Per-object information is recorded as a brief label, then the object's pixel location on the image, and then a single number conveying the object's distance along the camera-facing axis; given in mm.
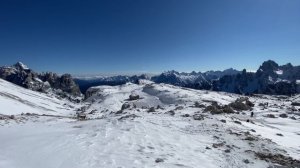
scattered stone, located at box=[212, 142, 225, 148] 10506
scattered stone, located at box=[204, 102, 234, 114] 23327
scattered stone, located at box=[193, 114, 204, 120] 17158
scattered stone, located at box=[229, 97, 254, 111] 34062
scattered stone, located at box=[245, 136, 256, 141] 12278
